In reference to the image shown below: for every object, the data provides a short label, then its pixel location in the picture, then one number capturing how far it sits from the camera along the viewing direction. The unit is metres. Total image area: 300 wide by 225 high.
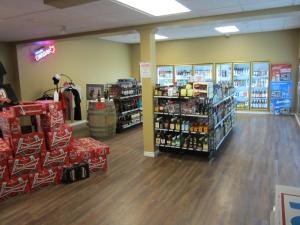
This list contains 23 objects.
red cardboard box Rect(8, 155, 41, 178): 3.55
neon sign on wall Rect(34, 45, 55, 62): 7.45
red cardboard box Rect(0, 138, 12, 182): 3.45
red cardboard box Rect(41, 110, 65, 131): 3.90
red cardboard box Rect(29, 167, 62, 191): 3.75
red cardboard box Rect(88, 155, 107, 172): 4.36
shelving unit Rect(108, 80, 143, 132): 7.42
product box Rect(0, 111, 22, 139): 3.51
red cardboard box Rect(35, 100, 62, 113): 3.87
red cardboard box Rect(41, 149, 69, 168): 3.85
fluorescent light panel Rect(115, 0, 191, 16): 3.56
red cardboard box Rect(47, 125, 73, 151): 3.89
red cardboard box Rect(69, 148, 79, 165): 4.16
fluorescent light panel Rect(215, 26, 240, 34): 7.66
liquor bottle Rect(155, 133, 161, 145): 5.24
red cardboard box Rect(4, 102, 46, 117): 3.56
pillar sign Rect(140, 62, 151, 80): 4.98
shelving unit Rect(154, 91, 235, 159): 4.80
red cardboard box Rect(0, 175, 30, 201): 3.48
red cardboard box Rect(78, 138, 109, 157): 4.39
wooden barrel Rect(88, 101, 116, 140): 6.84
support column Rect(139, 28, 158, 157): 4.97
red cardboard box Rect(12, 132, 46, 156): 3.57
